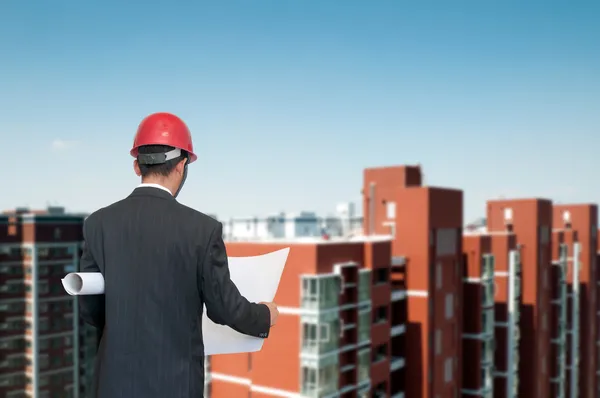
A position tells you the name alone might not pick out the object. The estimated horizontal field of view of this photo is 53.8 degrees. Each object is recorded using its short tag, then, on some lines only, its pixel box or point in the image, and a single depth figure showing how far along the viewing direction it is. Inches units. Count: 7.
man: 108.7
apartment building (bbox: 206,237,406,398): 962.1
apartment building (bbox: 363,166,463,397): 1238.3
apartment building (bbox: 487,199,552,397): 1715.1
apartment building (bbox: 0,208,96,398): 2138.3
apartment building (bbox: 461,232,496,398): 1446.9
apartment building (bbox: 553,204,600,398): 2054.6
